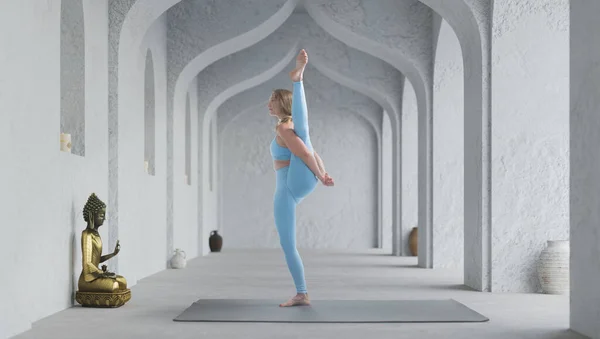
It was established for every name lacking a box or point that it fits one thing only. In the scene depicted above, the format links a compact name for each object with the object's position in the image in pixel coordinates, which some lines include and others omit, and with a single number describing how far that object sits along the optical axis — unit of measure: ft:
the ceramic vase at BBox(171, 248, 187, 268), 39.83
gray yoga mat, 20.04
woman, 21.85
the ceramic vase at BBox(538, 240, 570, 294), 27.02
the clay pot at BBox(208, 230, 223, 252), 56.59
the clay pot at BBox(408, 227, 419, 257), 52.49
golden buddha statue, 22.75
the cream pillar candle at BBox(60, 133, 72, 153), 23.18
